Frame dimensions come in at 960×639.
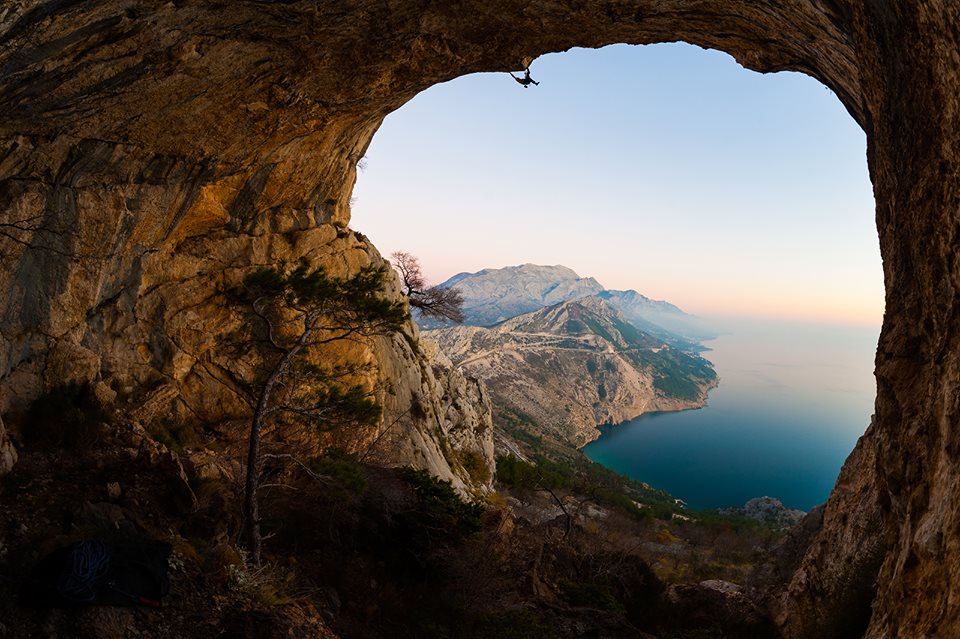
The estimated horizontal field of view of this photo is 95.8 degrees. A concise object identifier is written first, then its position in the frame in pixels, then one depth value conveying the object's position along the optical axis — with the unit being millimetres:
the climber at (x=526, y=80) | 12334
